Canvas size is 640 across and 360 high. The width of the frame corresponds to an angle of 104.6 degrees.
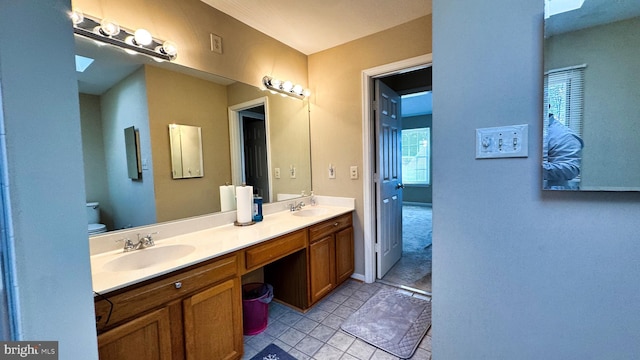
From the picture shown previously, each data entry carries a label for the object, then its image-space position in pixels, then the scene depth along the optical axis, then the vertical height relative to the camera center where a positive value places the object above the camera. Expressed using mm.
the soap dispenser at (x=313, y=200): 2816 -380
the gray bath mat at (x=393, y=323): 1703 -1232
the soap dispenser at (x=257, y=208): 2097 -336
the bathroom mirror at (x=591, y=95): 808 +215
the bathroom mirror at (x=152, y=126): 1392 +298
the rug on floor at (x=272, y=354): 1585 -1216
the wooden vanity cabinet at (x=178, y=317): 1020 -691
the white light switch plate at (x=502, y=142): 962 +77
